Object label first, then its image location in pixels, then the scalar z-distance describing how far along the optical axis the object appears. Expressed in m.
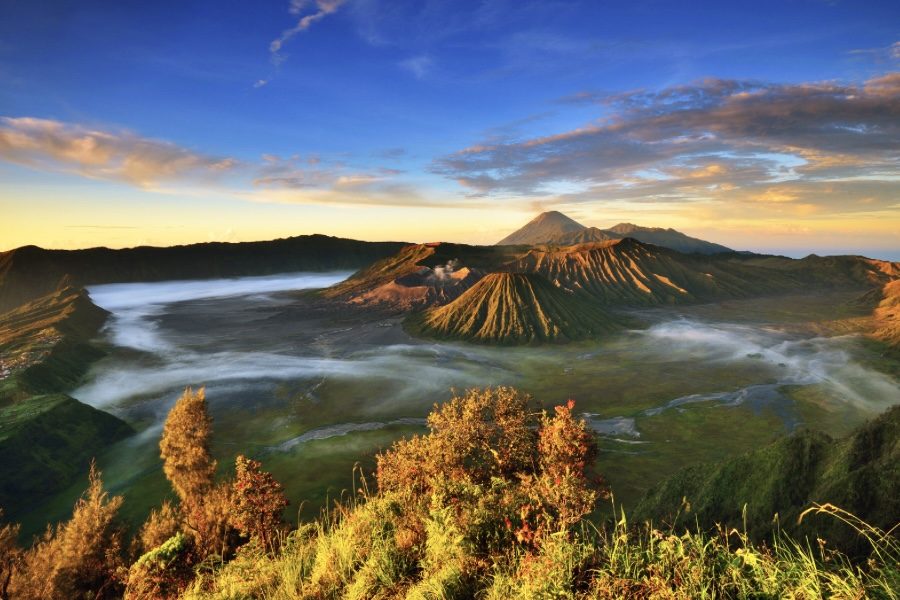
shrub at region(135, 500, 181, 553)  22.17
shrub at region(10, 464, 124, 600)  18.36
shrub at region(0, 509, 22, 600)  19.01
